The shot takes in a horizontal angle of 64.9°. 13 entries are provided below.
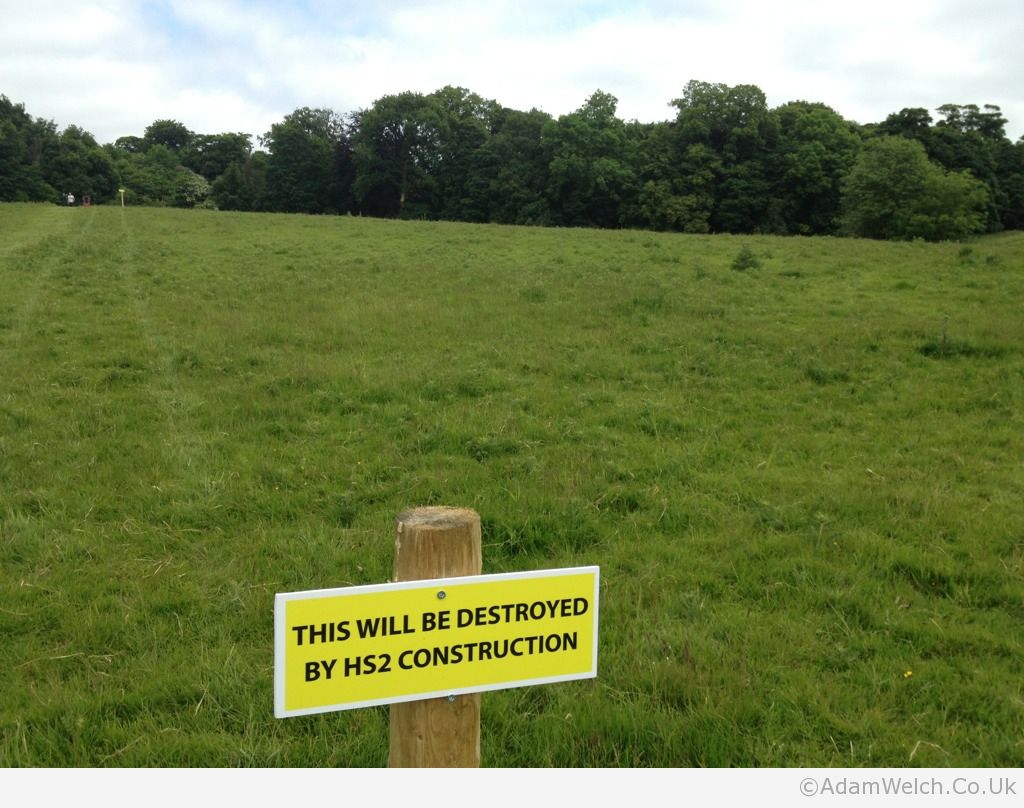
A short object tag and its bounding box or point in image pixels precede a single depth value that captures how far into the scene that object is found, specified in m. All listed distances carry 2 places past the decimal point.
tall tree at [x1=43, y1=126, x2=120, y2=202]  88.31
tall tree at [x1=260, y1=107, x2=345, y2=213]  85.94
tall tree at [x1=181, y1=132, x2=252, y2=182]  110.00
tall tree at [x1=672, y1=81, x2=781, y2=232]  63.84
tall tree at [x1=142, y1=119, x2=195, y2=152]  135.50
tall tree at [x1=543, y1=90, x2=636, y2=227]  68.44
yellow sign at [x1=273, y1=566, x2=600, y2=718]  2.13
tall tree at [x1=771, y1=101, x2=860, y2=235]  63.19
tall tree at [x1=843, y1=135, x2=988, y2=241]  50.62
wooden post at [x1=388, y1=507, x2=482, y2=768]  2.38
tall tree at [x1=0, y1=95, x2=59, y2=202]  81.69
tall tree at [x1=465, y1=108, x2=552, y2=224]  74.06
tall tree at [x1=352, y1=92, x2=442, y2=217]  82.31
